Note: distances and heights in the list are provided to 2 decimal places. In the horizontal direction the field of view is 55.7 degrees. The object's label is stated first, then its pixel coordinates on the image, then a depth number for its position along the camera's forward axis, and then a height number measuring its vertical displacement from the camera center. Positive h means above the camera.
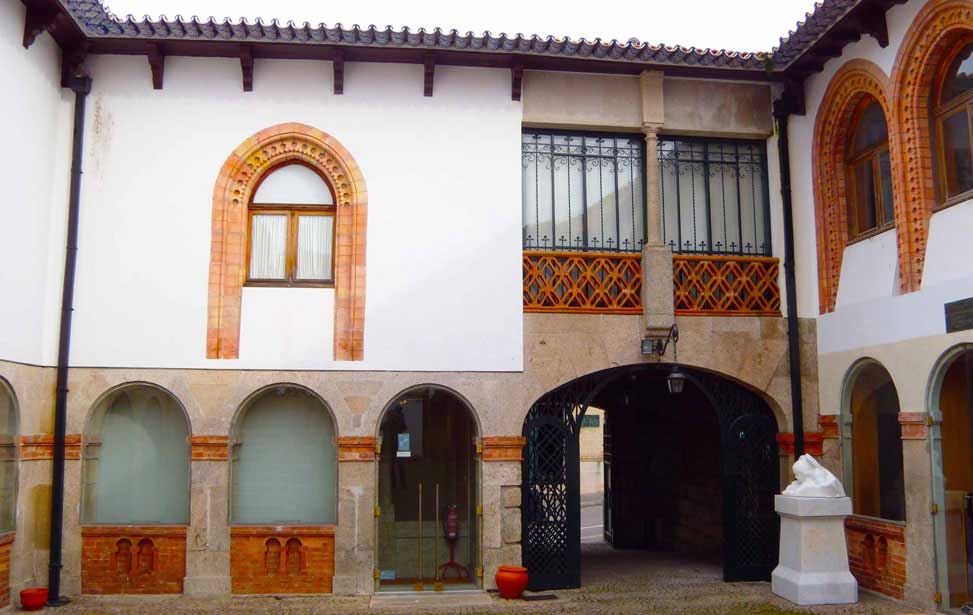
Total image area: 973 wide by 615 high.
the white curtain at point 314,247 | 11.49 +2.13
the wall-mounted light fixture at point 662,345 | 11.48 +0.91
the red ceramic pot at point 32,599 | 9.88 -1.92
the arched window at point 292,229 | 11.47 +2.36
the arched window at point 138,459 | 11.09 -0.49
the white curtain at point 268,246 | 11.45 +2.14
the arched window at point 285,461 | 11.25 -0.52
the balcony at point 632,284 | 11.60 +1.70
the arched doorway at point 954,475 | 9.48 -0.60
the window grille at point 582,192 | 11.91 +2.93
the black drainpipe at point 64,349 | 10.48 +0.82
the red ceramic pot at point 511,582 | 10.73 -1.90
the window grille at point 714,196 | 12.23 +2.95
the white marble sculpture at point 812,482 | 10.36 -0.73
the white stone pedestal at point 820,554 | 10.20 -1.52
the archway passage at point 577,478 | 11.40 -0.76
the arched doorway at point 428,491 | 11.88 -0.95
